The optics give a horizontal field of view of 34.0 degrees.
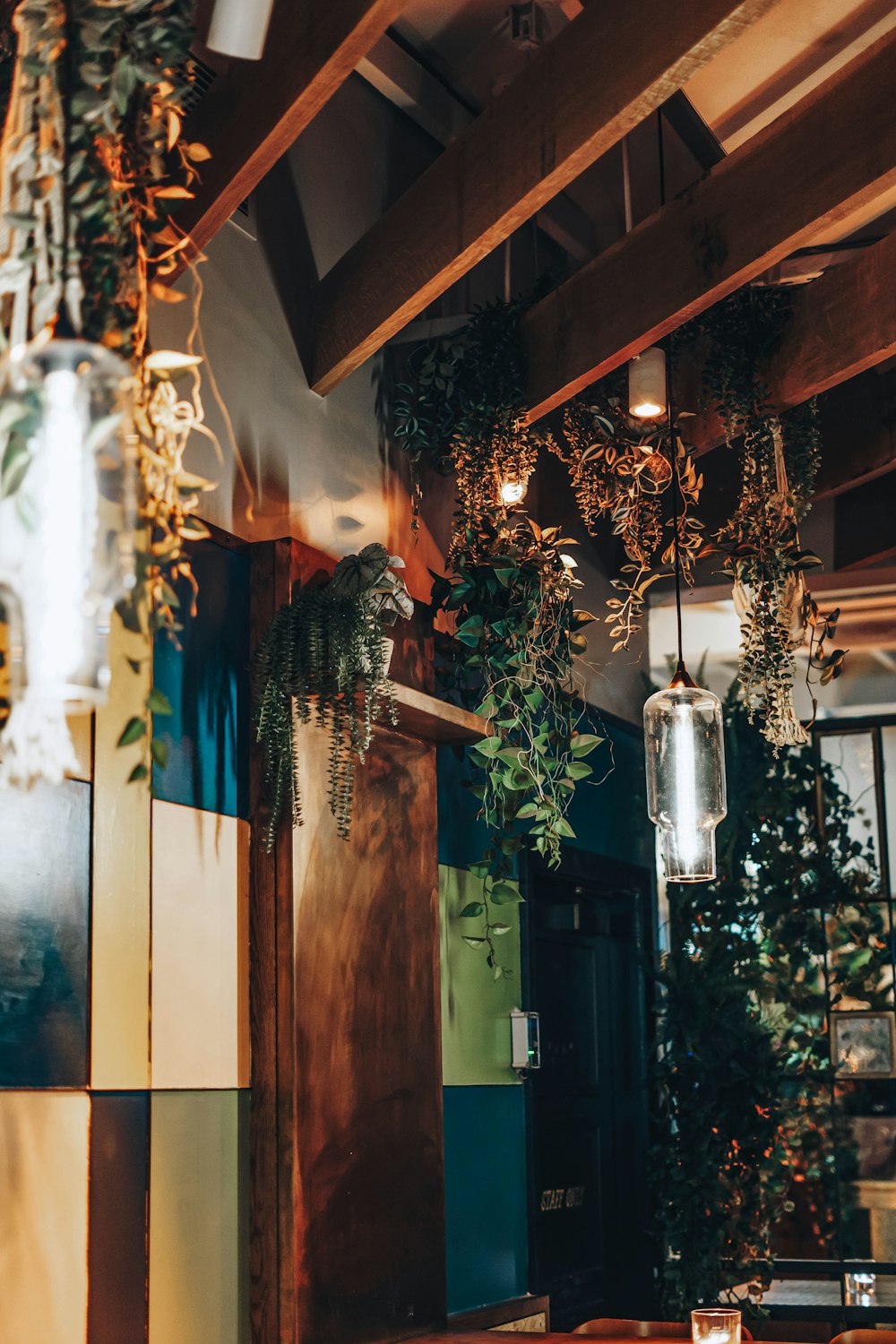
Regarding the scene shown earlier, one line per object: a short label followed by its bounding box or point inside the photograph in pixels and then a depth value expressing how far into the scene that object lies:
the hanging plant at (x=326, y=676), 3.55
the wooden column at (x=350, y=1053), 3.47
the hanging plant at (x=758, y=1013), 5.84
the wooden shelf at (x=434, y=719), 4.00
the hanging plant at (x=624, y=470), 4.82
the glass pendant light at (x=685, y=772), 3.52
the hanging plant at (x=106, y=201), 1.73
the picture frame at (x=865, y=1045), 6.17
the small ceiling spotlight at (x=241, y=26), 2.50
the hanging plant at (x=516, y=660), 4.45
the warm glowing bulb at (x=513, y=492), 4.51
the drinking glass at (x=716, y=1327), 3.12
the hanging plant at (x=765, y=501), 4.59
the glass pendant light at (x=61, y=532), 1.51
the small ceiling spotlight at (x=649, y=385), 4.66
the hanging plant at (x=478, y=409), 4.51
